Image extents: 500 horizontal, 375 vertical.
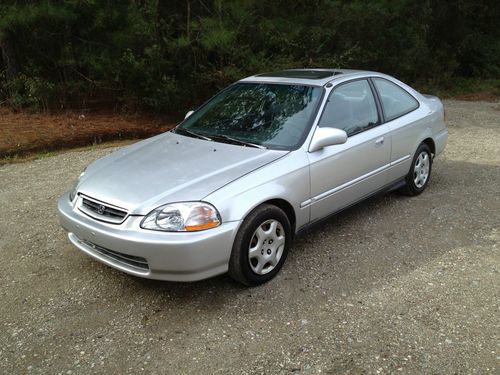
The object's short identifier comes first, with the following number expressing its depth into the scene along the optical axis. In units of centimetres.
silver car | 320
